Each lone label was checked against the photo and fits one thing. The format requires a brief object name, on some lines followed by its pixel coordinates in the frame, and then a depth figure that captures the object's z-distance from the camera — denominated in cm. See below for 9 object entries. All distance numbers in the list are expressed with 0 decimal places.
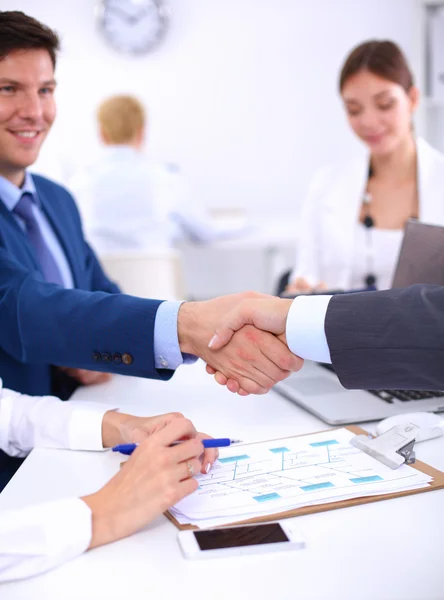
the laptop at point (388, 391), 130
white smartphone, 82
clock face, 513
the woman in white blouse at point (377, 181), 253
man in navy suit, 139
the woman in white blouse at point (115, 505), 81
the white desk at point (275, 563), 76
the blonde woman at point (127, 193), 385
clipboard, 89
